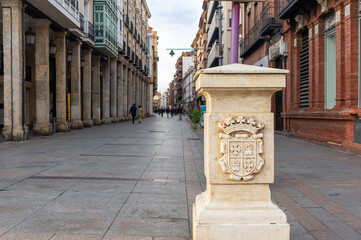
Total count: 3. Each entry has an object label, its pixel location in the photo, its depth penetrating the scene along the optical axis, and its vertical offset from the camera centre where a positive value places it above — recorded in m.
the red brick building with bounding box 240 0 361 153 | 10.82 +1.74
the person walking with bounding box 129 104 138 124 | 31.08 -0.04
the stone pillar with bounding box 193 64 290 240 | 2.82 -0.37
